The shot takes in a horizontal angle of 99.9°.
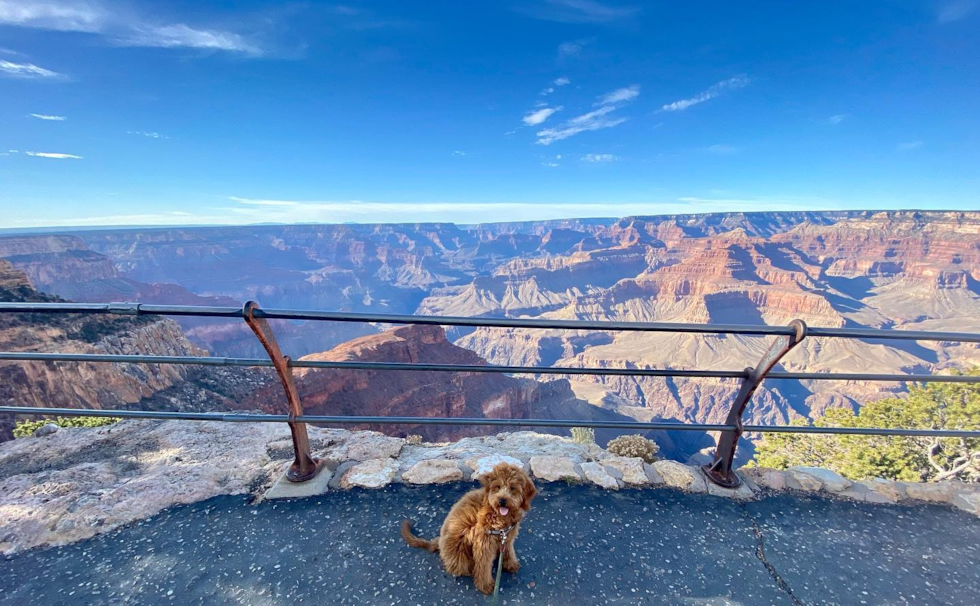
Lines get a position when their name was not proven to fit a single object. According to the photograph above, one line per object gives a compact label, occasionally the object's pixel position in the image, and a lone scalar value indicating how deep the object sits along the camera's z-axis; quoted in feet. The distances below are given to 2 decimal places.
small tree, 28.68
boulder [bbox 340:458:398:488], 8.36
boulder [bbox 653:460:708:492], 8.57
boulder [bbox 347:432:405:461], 9.61
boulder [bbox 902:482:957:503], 8.38
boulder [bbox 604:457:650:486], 8.70
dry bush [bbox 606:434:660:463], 13.79
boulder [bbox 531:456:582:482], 8.77
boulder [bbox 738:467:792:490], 8.75
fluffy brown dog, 5.91
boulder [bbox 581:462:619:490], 8.59
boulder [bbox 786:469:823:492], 8.66
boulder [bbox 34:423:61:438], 11.43
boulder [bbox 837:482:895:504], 8.36
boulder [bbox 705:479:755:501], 8.30
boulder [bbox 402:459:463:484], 8.52
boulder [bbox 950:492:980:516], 8.04
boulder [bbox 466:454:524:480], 8.88
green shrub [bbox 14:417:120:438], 29.50
